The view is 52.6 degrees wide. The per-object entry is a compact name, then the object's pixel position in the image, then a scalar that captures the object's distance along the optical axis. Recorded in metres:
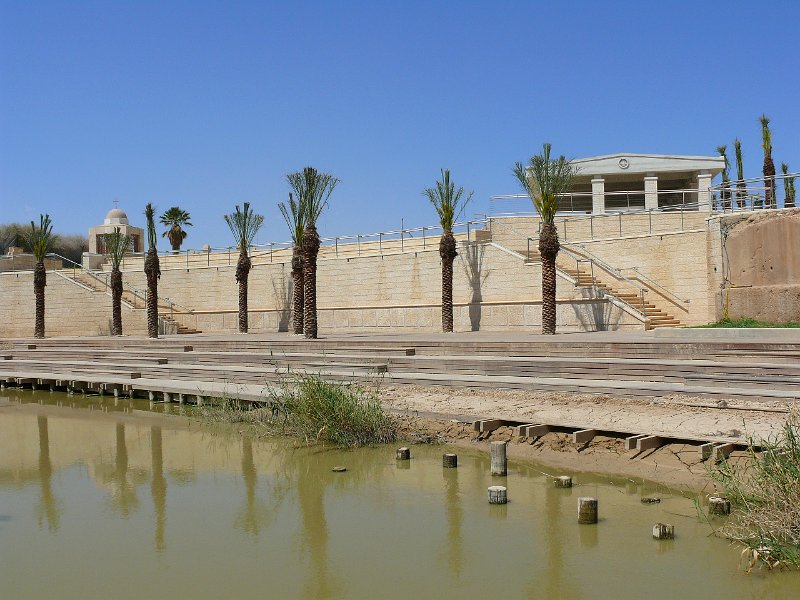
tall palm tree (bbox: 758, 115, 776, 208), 33.84
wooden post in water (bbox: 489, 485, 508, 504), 9.70
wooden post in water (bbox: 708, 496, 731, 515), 8.67
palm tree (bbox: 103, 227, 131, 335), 38.44
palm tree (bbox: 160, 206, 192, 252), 57.31
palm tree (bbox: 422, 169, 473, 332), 29.72
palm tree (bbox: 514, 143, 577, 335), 26.05
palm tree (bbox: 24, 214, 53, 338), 39.06
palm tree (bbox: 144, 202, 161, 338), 34.88
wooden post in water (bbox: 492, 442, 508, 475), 11.11
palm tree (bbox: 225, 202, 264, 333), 37.03
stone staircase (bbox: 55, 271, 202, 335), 39.34
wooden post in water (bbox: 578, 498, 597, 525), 8.84
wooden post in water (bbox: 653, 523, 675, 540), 8.15
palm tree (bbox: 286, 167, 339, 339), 29.25
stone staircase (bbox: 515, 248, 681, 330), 25.44
